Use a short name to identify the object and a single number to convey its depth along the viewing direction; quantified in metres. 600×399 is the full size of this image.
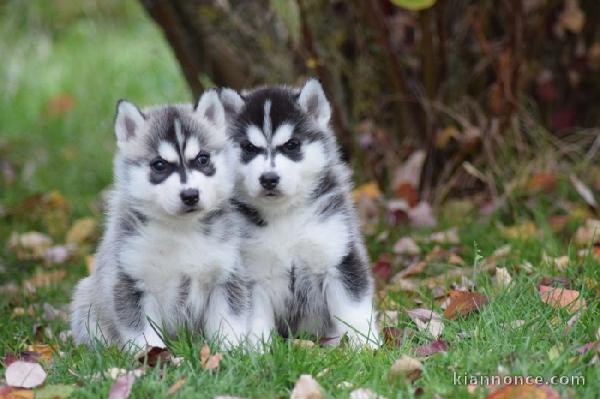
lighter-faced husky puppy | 9.16
